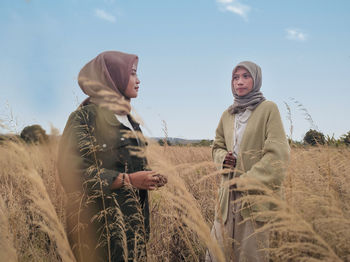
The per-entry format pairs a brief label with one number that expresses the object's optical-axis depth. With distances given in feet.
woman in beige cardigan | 6.98
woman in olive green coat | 5.60
